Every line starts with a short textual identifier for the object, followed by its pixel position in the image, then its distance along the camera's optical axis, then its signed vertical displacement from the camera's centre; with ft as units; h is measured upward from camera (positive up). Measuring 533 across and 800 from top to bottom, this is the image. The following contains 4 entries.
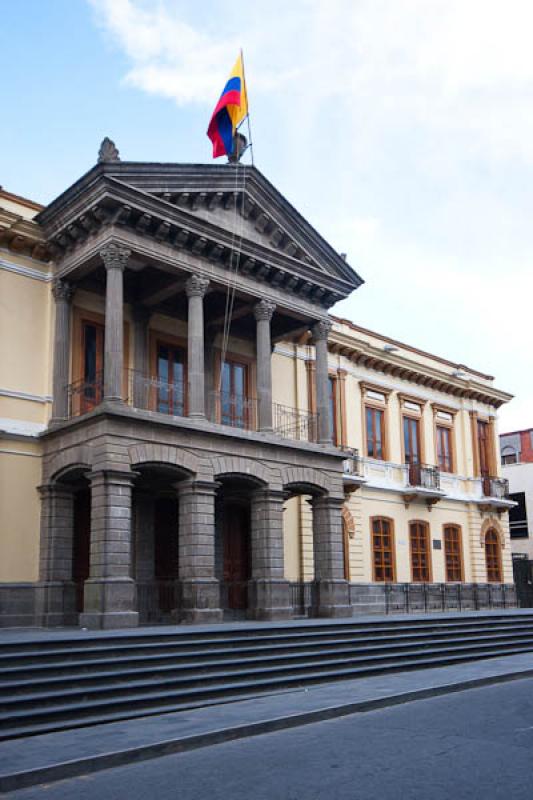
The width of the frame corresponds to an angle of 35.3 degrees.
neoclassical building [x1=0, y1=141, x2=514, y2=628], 56.13 +13.90
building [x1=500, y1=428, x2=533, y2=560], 143.43 +12.98
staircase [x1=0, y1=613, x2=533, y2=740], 33.53 -3.73
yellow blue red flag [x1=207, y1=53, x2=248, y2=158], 65.62 +36.70
